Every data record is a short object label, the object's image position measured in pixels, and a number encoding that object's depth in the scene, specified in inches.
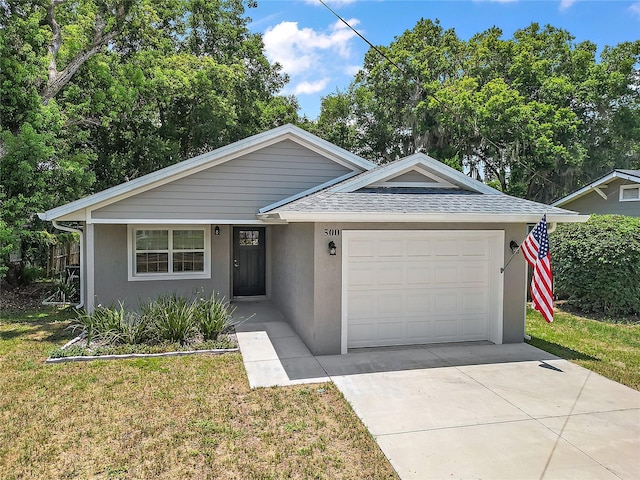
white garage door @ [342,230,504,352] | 293.6
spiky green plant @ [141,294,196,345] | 297.0
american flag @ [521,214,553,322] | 256.2
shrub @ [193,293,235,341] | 306.7
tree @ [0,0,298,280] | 452.1
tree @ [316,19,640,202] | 786.2
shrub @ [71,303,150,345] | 295.6
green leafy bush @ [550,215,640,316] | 393.1
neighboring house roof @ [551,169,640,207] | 528.7
